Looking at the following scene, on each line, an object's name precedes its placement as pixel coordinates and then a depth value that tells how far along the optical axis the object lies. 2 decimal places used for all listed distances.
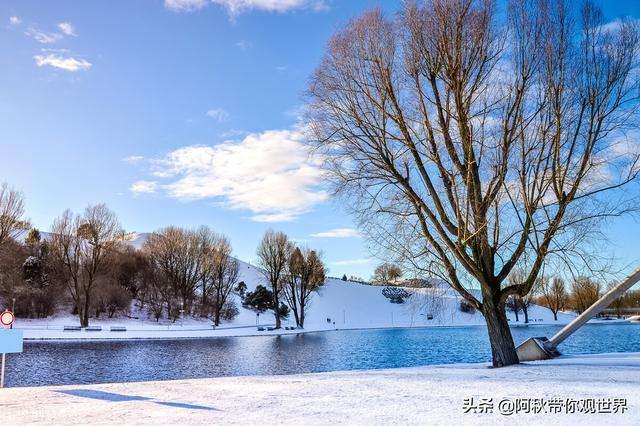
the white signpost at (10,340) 9.84
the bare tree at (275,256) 64.19
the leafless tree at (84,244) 49.72
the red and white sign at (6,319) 10.76
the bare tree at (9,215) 43.47
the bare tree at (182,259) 62.31
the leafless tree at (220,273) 62.97
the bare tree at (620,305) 86.41
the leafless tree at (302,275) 65.06
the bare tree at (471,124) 11.84
